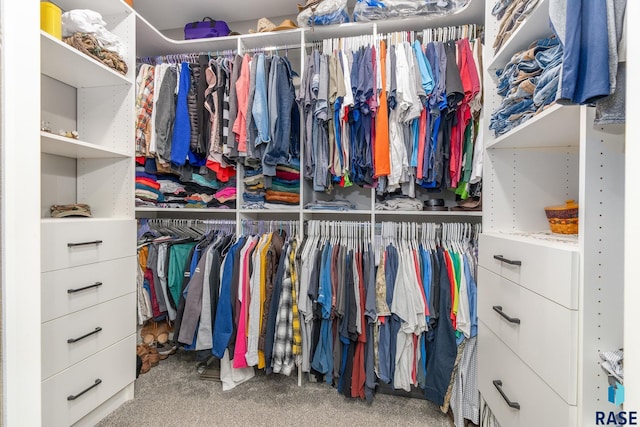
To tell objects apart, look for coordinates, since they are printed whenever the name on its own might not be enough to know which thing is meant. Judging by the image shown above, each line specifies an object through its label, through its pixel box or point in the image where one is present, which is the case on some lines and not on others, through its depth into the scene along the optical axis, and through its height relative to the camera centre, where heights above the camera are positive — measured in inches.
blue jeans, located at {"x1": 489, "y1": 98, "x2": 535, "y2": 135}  43.1 +15.8
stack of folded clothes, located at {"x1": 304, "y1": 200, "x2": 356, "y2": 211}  73.9 +1.3
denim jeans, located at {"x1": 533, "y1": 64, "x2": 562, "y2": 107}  34.1 +15.2
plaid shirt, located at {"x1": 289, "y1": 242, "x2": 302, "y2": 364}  65.2 -23.9
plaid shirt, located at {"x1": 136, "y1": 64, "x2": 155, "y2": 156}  73.5 +26.3
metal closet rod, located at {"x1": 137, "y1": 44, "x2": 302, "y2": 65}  77.4 +43.1
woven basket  43.1 -1.0
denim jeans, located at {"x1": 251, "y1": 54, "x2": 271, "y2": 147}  65.4 +23.5
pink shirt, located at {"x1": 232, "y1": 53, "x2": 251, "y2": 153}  67.8 +25.2
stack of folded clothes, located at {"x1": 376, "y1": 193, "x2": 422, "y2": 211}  71.1 +1.6
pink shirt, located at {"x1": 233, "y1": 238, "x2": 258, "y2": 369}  66.3 -25.1
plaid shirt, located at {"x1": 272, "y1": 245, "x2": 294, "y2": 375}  64.9 -28.1
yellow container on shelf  50.7 +33.6
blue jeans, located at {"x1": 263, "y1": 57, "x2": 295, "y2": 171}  66.4 +20.0
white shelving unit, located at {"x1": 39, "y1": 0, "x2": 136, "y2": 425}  49.4 -5.0
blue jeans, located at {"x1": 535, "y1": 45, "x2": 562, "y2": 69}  34.6 +19.8
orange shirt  64.1 +17.5
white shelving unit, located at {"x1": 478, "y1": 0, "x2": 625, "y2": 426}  30.9 -6.6
